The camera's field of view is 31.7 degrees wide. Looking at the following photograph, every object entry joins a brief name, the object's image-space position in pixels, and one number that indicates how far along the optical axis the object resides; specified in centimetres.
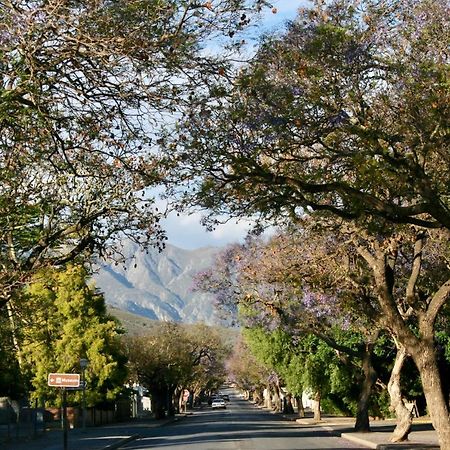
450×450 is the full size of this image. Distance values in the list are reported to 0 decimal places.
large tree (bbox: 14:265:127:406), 4994
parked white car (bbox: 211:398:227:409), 9988
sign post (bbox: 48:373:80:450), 2202
